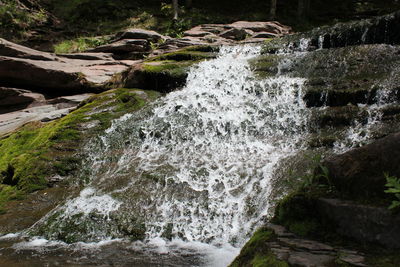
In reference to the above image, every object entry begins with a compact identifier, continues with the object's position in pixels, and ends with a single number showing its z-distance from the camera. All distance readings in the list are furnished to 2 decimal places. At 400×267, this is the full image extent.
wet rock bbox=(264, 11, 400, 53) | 11.63
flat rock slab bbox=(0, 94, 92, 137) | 11.86
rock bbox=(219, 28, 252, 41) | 17.70
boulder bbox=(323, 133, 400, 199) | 2.86
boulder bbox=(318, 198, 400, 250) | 2.54
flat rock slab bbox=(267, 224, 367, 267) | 2.50
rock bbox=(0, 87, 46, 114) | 14.70
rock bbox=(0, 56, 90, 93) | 14.52
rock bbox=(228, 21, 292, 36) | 18.66
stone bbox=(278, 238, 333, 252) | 2.72
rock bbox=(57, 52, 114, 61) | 16.89
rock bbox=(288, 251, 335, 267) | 2.49
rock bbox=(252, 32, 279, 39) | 17.32
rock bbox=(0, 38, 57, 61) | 14.95
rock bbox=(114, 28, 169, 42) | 18.37
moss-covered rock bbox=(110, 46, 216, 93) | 11.35
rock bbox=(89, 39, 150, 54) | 17.75
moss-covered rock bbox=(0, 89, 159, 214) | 7.71
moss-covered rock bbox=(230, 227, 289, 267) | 2.64
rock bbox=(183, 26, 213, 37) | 18.45
